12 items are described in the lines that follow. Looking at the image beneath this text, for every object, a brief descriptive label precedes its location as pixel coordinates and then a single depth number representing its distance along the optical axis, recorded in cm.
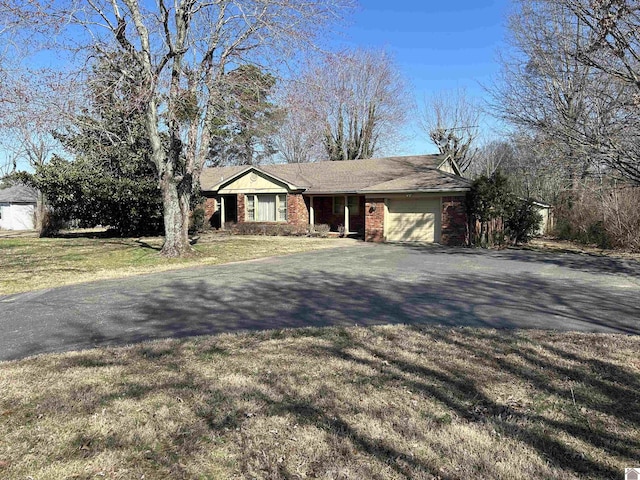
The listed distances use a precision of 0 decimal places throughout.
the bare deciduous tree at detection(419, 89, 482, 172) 3650
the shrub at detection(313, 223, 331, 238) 2380
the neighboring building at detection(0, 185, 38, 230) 4138
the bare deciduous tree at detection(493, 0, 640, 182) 959
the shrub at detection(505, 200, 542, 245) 1898
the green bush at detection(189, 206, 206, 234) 2658
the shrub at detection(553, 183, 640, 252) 1684
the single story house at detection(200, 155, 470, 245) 1967
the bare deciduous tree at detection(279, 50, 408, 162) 3797
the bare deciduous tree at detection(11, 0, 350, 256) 1260
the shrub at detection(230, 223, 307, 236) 2444
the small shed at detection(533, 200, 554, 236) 2398
